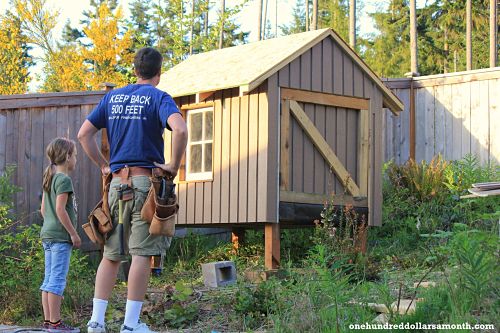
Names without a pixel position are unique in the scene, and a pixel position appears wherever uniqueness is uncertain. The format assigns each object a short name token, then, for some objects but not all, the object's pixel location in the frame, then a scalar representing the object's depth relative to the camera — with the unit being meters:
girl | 6.45
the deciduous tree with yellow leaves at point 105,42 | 24.41
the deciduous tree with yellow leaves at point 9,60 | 22.00
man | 5.41
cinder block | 8.55
